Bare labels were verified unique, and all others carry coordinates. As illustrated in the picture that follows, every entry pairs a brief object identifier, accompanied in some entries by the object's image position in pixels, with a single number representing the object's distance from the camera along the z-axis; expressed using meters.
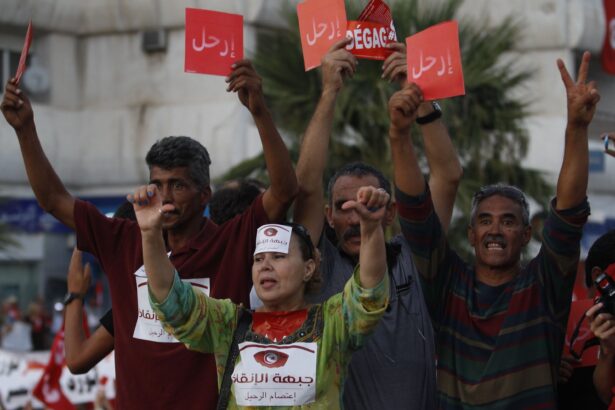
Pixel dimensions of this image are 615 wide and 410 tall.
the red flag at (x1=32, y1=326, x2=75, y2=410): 18.33
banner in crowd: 19.61
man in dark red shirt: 9.03
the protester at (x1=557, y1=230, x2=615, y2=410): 9.65
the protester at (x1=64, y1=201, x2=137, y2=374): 10.41
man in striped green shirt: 9.04
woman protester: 8.21
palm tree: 25.23
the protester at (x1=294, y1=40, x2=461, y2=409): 9.20
